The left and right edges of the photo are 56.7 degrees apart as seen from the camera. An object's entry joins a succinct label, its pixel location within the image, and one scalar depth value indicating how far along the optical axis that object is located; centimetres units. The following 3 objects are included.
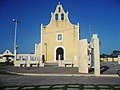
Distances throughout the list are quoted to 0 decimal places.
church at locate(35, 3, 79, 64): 2115
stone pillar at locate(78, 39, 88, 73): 858
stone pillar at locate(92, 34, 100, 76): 746
